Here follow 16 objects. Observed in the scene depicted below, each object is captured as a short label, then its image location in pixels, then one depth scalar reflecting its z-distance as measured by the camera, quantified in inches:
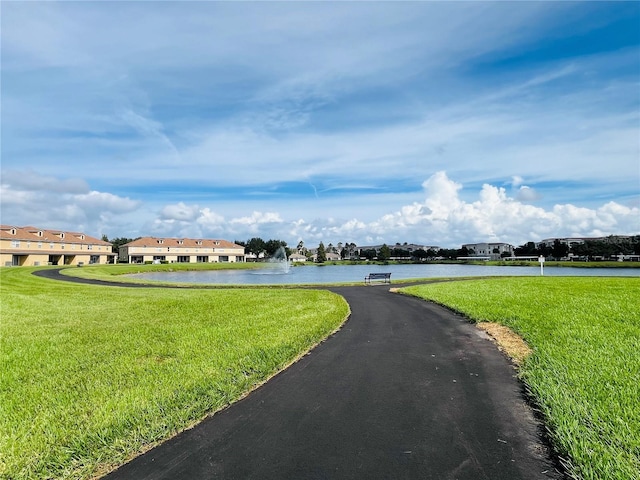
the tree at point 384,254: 5344.5
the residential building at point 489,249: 6082.7
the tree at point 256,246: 5221.5
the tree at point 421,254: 5940.0
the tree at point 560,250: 4062.5
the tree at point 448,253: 5704.2
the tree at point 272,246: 5064.0
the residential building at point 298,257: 5764.8
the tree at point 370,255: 6092.5
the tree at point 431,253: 5885.8
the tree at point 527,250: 5106.8
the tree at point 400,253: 6914.4
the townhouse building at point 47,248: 2396.7
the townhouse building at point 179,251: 3526.1
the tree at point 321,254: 5147.6
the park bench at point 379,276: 1097.4
